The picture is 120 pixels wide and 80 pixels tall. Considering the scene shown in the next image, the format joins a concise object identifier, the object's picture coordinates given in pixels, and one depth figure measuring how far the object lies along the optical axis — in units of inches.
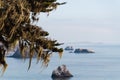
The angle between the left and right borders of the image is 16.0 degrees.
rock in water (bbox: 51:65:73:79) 5187.0
